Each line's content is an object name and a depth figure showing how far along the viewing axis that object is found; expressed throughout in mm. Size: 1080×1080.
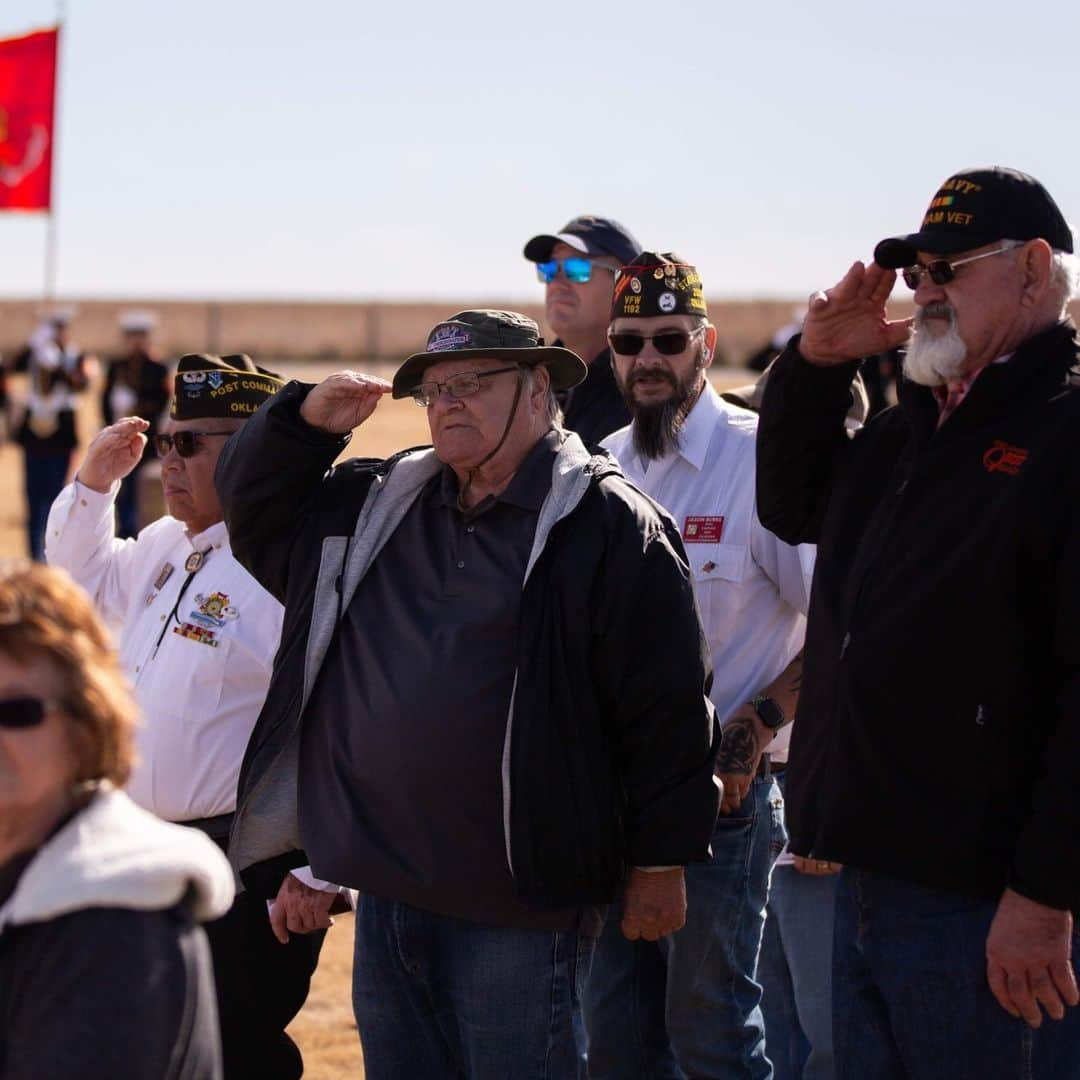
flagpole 21359
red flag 21438
